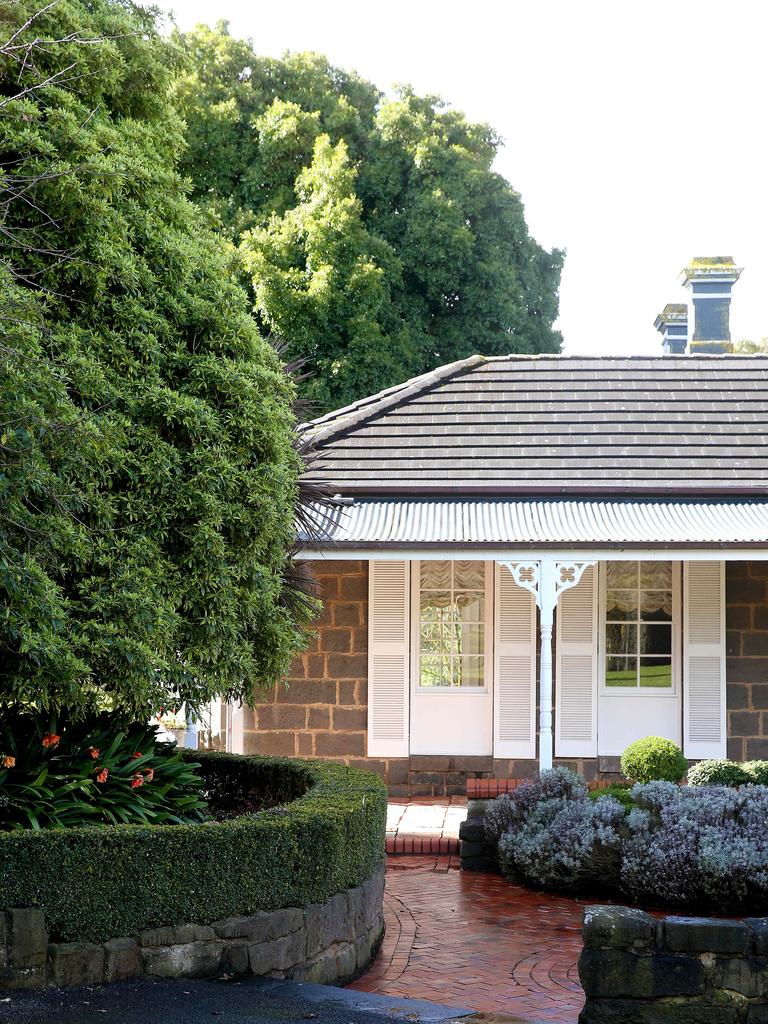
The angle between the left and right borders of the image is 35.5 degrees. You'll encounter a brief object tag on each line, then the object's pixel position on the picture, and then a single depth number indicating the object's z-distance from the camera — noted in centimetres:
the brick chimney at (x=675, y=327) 2222
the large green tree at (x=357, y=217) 2144
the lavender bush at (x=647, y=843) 783
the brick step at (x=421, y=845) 1012
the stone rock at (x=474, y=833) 949
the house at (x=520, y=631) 1287
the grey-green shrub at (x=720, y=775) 1036
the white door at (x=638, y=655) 1304
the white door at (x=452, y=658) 1306
